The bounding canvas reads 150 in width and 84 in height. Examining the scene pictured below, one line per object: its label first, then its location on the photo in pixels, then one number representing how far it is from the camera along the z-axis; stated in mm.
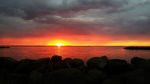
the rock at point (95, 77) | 4515
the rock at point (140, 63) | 5222
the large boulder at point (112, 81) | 4260
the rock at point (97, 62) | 5352
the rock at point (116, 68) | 5258
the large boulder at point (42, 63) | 5355
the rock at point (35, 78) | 4711
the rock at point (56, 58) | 6349
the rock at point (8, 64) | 6067
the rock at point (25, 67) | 5617
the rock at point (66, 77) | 4401
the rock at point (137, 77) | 4305
